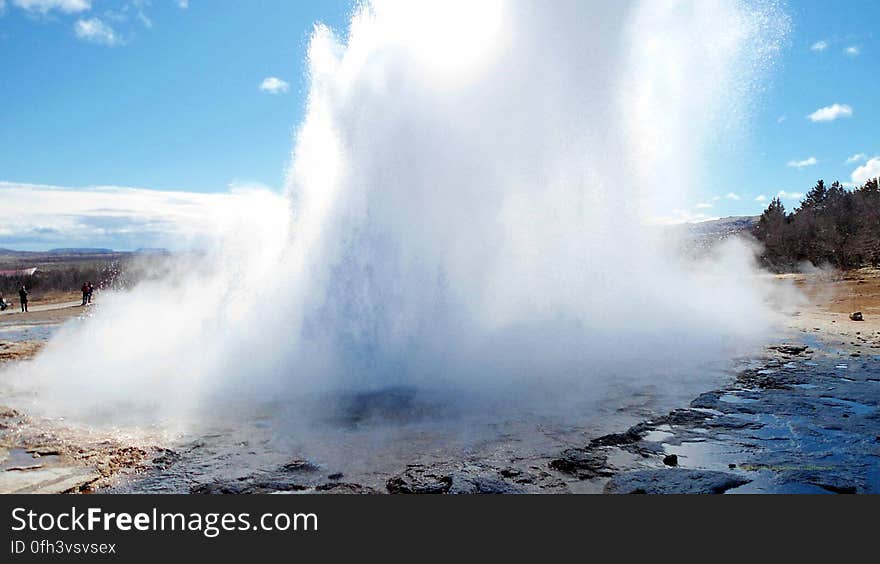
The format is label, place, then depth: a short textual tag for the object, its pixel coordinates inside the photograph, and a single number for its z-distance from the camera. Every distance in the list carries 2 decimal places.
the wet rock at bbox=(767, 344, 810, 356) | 13.21
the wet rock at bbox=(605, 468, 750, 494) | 5.47
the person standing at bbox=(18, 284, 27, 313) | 30.60
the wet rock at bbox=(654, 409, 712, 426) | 7.83
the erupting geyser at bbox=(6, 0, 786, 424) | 10.70
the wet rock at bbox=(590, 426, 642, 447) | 6.93
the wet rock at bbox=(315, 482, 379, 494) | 5.55
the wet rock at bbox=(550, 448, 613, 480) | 5.96
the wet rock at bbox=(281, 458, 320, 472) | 6.20
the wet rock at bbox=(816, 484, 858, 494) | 5.32
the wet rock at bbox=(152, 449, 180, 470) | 6.35
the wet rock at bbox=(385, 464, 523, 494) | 5.56
